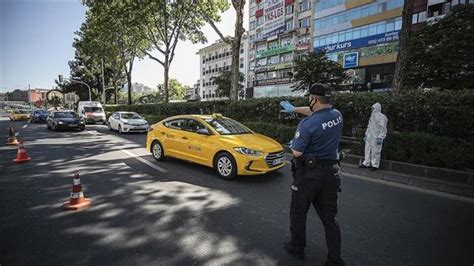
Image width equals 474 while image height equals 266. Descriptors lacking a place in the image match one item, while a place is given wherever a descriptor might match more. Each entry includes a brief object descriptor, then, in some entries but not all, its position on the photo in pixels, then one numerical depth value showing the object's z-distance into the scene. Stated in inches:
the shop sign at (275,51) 1675.7
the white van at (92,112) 933.2
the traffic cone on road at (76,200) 171.9
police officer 113.3
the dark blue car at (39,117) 1073.0
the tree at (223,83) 1772.9
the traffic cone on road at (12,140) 442.0
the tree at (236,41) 561.9
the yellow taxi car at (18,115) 1282.2
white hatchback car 618.2
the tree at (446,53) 605.0
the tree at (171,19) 849.5
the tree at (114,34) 841.5
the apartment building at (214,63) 2200.8
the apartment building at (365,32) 1083.9
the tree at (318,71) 749.3
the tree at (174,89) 3228.1
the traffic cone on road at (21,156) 304.5
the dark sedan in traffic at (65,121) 659.4
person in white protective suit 279.3
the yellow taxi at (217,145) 237.9
